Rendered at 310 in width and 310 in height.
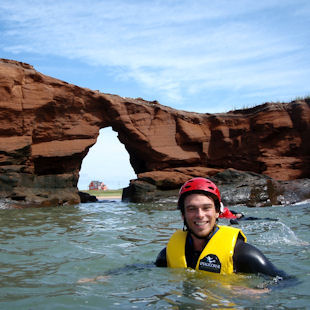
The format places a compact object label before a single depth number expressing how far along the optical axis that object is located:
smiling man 3.38
